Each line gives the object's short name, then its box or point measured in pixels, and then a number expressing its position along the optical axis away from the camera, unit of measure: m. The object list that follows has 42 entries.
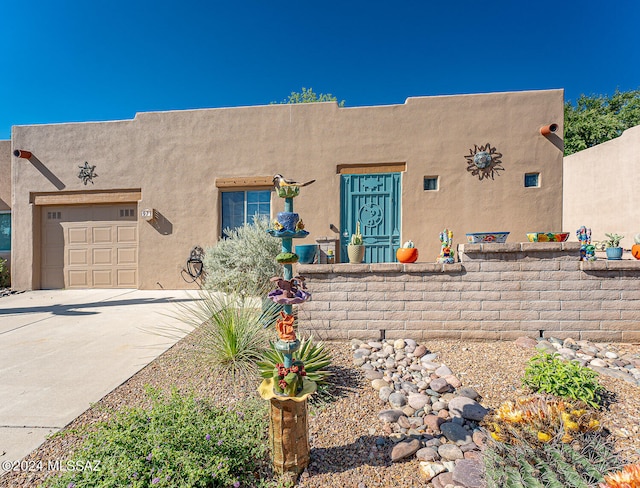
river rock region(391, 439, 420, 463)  1.94
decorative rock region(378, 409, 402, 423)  2.31
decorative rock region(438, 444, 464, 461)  1.94
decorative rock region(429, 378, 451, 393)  2.70
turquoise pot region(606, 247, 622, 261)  3.91
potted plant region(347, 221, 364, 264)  4.39
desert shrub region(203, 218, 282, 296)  4.89
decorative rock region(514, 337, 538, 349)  3.58
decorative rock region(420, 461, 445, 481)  1.80
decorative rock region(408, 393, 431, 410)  2.49
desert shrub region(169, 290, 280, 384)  2.97
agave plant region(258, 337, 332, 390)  2.67
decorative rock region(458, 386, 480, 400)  2.57
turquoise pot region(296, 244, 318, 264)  4.35
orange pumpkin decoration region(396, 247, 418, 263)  3.96
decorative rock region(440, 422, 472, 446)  2.09
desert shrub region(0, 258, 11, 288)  7.85
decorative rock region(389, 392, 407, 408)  2.52
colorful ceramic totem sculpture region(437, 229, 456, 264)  3.95
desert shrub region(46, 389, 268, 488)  1.51
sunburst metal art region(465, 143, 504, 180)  6.62
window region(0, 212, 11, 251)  8.20
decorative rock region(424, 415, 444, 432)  2.23
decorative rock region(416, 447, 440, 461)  1.94
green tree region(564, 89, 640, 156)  15.64
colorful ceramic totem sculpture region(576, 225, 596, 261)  3.86
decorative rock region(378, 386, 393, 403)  2.61
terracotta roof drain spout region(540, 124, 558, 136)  6.41
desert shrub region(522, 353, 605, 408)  2.38
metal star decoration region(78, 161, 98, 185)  7.51
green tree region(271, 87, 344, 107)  17.05
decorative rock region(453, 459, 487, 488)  1.69
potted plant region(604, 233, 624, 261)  3.92
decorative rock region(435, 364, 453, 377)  2.98
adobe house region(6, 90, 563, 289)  6.64
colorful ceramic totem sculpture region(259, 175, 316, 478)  1.77
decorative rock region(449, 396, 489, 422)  2.32
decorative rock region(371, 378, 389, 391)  2.77
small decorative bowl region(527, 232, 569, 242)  3.99
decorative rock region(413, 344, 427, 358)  3.42
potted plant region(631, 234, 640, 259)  3.85
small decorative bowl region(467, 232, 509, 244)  3.99
